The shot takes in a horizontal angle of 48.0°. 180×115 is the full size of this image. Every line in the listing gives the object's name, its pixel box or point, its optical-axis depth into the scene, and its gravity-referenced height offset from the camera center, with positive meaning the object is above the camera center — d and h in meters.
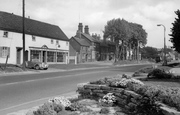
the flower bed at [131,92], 4.69 -1.00
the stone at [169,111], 4.02 -1.07
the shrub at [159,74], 12.45 -1.00
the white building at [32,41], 31.88 +3.24
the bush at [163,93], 4.42 -0.86
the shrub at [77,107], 5.84 -1.44
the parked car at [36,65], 29.36 -1.00
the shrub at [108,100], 6.59 -1.38
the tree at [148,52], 124.45 +4.16
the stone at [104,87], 7.30 -1.06
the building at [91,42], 68.62 +5.57
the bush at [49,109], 5.06 -1.33
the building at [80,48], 61.63 +3.10
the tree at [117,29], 67.19 +9.80
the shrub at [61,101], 6.01 -1.29
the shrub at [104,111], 5.60 -1.46
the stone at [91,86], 7.67 -1.08
